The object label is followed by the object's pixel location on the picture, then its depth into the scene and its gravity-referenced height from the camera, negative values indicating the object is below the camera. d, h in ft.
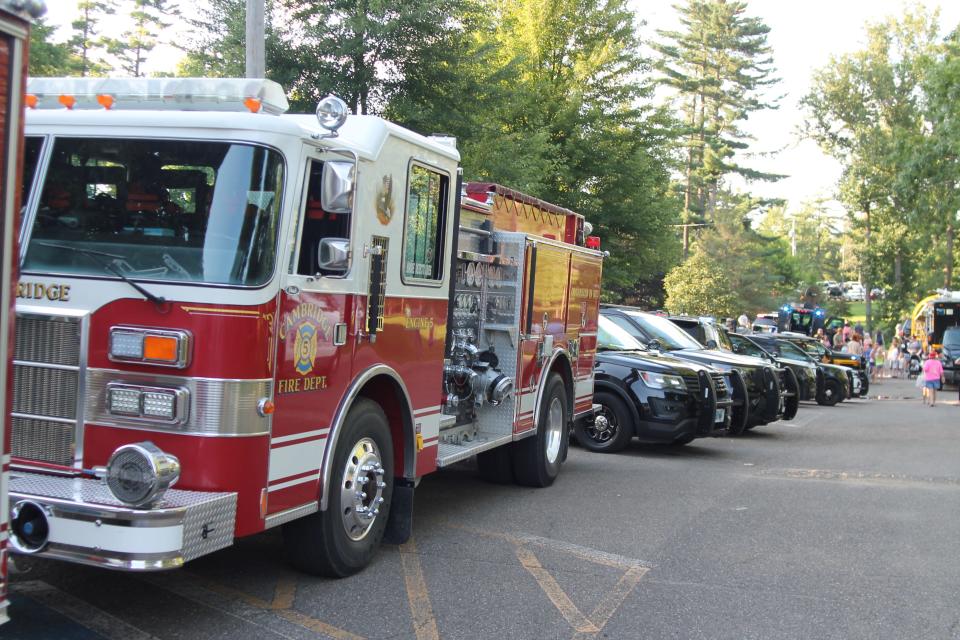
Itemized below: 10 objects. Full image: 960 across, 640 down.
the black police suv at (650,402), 39.65 -3.94
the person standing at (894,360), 140.97 -5.88
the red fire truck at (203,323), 15.43 -0.76
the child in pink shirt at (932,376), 81.35 -4.57
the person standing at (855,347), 104.63 -3.33
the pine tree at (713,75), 189.26 +44.68
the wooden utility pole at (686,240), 179.56 +11.97
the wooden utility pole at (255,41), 32.68 +7.90
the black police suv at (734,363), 46.37 -2.63
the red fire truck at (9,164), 11.59 +1.21
